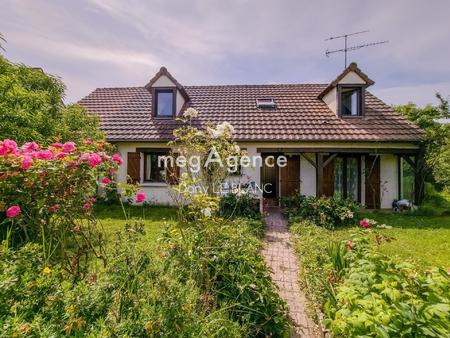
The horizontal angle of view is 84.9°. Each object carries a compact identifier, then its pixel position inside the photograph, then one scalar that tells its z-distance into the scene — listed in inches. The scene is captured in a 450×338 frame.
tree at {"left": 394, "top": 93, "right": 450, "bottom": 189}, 388.5
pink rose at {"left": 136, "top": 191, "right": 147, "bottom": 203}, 142.8
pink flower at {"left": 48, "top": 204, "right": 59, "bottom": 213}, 123.5
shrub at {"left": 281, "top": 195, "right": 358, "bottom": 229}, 324.2
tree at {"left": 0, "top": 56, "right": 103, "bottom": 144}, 204.1
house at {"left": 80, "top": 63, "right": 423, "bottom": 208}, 434.9
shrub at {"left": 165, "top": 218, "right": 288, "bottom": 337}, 115.6
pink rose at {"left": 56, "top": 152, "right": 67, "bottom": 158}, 122.8
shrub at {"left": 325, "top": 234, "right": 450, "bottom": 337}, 70.7
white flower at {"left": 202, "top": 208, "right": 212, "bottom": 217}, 144.9
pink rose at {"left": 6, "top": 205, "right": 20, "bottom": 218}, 108.8
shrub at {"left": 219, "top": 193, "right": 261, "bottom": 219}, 329.7
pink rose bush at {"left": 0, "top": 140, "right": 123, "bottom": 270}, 117.2
